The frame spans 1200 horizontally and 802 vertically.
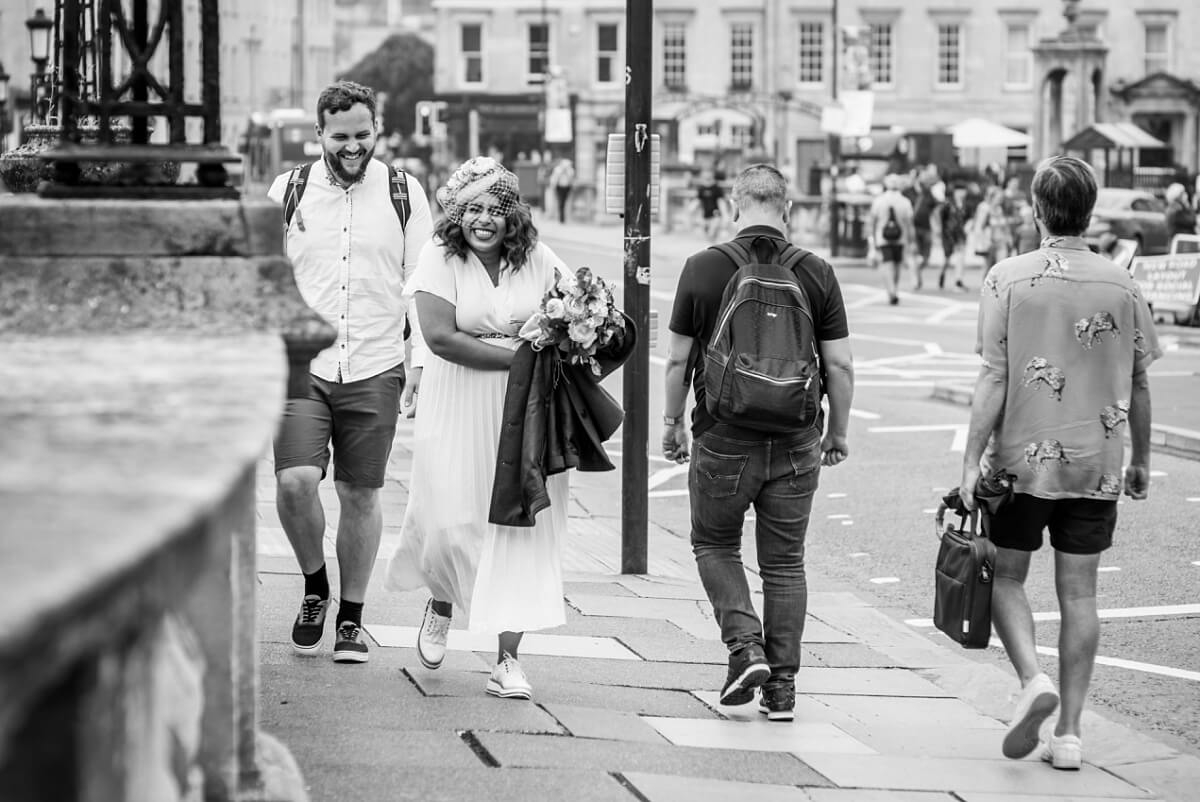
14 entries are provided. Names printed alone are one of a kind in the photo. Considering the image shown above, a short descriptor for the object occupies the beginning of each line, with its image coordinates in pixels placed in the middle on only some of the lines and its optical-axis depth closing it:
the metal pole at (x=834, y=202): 38.06
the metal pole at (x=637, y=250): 8.59
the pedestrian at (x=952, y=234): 31.95
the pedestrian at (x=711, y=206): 44.88
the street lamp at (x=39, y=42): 24.08
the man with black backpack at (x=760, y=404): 6.02
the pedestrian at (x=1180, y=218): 31.17
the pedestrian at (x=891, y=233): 28.17
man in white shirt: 6.45
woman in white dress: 6.07
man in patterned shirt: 5.64
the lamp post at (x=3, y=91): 31.89
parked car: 33.25
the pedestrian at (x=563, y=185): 53.88
